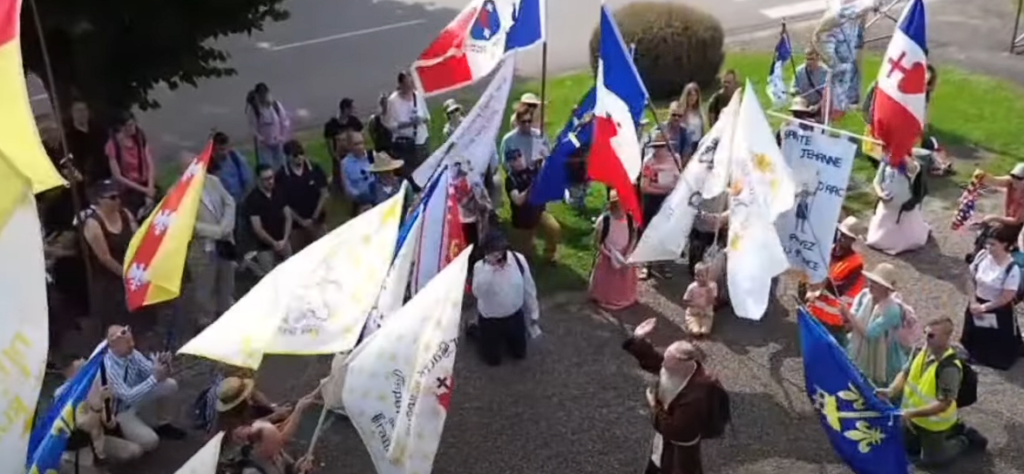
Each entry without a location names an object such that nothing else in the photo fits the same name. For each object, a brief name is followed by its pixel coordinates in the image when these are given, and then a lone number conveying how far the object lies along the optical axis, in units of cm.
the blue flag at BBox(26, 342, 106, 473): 859
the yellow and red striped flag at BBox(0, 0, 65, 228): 708
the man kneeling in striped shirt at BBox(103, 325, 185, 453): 972
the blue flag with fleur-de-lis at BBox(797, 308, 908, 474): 929
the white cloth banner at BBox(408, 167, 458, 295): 984
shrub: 1766
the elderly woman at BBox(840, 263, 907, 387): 1036
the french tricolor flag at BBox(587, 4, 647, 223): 1145
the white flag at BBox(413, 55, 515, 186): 1138
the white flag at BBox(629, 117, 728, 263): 1138
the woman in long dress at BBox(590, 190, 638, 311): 1247
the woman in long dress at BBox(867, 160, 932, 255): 1338
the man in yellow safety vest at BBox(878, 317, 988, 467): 967
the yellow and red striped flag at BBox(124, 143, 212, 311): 952
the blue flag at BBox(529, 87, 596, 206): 1252
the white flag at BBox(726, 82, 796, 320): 1041
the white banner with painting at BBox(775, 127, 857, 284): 1094
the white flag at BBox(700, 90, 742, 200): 1118
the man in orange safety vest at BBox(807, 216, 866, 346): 1102
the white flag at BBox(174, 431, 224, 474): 782
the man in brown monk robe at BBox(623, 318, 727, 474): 905
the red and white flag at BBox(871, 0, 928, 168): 1215
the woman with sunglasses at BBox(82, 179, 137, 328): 1104
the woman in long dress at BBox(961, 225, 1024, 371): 1113
